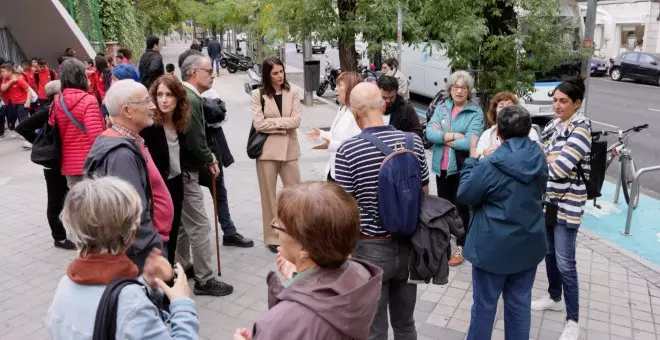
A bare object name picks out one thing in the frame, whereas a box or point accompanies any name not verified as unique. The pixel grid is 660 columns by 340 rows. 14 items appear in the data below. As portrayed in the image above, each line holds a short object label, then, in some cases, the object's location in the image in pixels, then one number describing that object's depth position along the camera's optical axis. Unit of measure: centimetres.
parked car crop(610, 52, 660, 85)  2252
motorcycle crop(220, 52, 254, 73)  2684
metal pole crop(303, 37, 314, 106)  1552
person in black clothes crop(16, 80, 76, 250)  520
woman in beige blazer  509
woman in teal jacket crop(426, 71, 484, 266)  479
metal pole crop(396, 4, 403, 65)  754
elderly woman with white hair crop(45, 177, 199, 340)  177
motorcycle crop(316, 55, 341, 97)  1776
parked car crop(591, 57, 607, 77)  2665
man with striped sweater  288
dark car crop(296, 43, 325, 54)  3620
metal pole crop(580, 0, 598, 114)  613
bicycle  676
